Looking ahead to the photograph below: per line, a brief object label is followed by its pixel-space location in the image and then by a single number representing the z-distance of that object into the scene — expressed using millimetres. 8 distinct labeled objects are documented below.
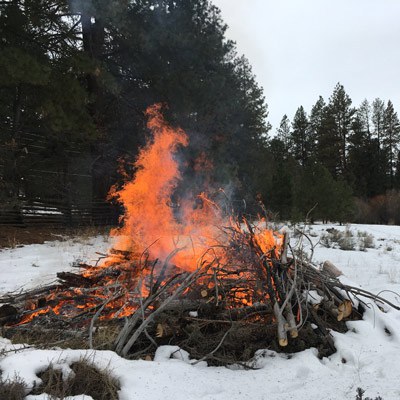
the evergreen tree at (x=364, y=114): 51938
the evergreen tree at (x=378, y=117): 52656
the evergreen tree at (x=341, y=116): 51156
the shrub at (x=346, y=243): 10323
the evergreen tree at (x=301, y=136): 54562
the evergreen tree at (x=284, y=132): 57250
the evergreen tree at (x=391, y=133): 52062
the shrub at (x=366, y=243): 10689
